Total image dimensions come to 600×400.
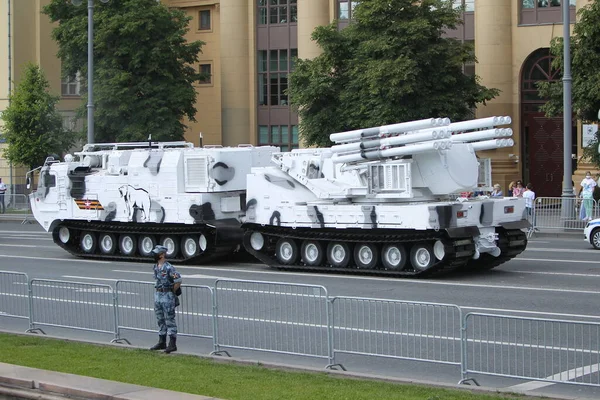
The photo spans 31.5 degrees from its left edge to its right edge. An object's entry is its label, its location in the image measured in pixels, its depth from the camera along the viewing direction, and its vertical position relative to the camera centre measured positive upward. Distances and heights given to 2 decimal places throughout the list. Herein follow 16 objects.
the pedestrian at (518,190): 33.12 -0.30
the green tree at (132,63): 45.03 +5.28
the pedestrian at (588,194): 30.48 -0.41
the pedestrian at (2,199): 47.16 -0.59
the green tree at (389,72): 36.22 +3.86
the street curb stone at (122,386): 10.09 -2.00
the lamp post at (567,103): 31.77 +2.33
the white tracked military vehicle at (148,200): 25.59 -0.39
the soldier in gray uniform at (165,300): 13.48 -1.47
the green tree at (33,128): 46.19 +2.53
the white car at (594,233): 25.80 -1.30
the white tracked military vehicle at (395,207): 21.28 -0.52
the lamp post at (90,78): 38.81 +4.06
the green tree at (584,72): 32.50 +3.38
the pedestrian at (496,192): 26.42 -0.29
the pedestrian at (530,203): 31.30 -0.67
